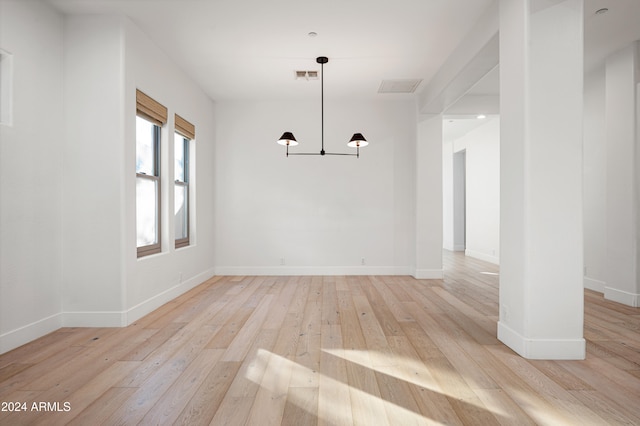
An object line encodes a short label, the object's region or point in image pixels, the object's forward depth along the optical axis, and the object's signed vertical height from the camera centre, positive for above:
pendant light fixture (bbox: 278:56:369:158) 4.65 +0.95
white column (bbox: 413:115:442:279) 6.15 +0.23
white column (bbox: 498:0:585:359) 2.71 +0.24
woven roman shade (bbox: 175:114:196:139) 4.95 +1.22
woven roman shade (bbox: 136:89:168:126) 3.91 +1.19
